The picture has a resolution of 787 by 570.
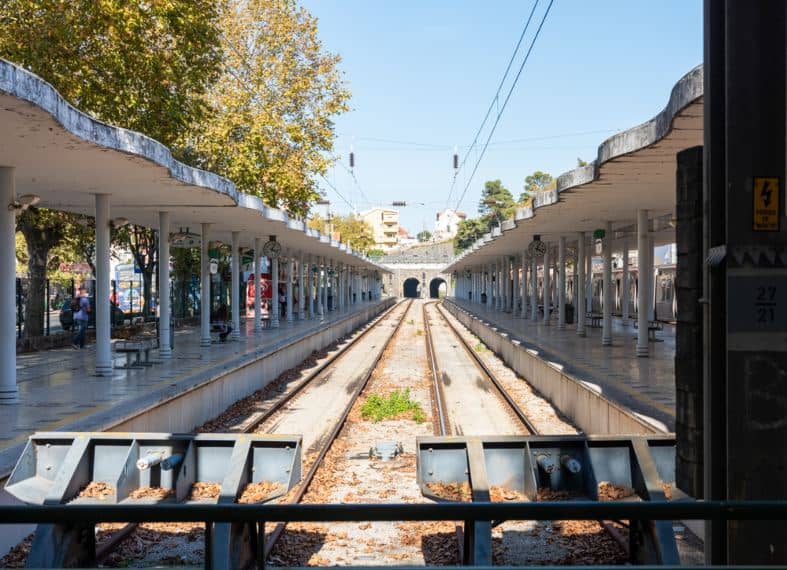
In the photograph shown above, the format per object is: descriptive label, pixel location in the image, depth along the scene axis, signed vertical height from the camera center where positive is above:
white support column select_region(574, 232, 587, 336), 25.47 +0.10
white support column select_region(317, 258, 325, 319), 42.11 -0.13
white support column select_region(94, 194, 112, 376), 14.39 +0.06
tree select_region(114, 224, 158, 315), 30.17 +1.71
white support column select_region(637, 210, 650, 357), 18.12 +0.14
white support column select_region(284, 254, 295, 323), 34.24 +0.15
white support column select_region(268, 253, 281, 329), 31.50 -0.13
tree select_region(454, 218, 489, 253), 102.70 +7.59
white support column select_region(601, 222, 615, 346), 21.16 -0.05
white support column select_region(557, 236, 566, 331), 29.25 +0.22
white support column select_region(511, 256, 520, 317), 43.23 +0.29
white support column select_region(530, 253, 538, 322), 35.09 -0.29
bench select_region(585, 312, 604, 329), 29.72 -1.16
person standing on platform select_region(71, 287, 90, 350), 20.92 -0.63
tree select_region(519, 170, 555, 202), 105.25 +14.17
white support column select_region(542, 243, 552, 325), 32.47 +0.01
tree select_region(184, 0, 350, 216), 30.73 +7.77
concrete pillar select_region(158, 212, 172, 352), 18.02 +0.02
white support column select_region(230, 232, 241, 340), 25.14 +0.27
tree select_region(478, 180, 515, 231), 104.29 +12.14
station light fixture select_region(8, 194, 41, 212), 11.53 +1.33
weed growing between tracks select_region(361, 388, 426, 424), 14.64 -2.16
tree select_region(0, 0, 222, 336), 17.67 +5.37
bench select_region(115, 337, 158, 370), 15.40 -1.09
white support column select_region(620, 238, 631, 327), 30.28 -0.02
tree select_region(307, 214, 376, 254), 95.00 +7.36
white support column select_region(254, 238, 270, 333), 27.91 +0.06
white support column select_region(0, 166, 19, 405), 10.98 +0.09
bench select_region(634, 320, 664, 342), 20.66 -0.98
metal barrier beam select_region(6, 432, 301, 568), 6.54 -1.51
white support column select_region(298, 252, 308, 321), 37.75 -0.02
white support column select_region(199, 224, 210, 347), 21.64 +0.07
